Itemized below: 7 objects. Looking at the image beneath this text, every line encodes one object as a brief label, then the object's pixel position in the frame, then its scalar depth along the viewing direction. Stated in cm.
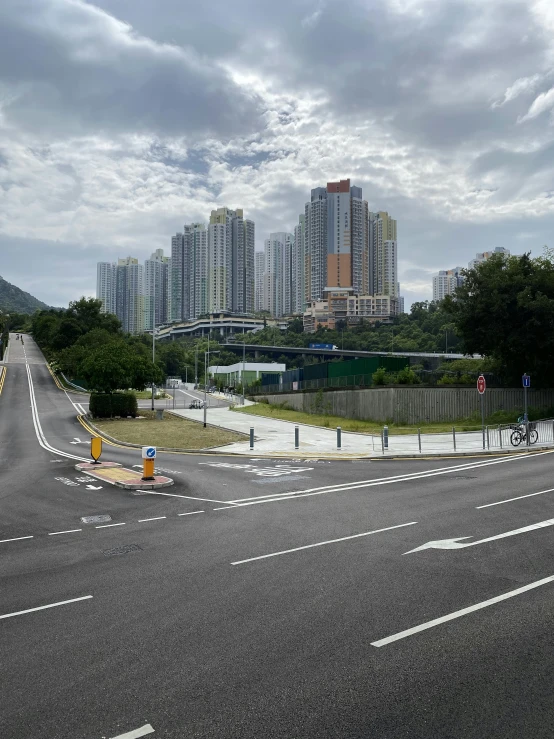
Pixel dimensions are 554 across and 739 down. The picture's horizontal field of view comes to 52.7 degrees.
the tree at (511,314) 3456
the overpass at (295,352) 13259
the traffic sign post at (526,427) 2536
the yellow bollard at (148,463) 1761
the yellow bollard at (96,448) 2152
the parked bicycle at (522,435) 2553
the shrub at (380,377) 3912
